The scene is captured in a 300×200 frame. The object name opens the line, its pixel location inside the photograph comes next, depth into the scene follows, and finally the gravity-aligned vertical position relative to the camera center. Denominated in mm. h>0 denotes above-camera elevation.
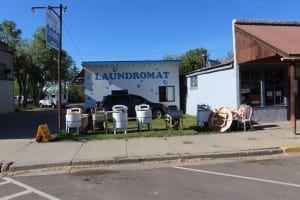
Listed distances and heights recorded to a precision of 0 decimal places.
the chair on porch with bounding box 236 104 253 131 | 16828 -367
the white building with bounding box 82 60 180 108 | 28875 +1954
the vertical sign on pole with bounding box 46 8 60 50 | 15539 +2932
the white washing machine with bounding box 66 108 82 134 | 16728 -445
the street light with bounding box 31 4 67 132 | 16781 +2711
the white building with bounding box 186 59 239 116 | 19672 +1036
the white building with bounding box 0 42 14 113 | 40562 +2813
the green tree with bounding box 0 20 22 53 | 59812 +10649
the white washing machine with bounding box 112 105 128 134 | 16578 -462
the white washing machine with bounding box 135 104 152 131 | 17016 -330
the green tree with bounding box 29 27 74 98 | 57344 +6613
